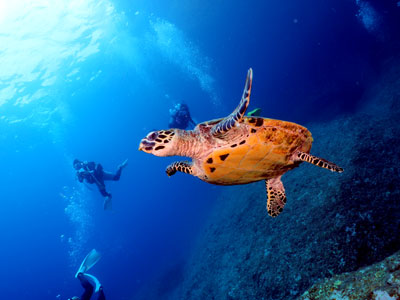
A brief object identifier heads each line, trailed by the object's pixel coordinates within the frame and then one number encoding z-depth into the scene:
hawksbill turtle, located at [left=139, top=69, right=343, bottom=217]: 2.38
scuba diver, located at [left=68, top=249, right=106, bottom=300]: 8.70
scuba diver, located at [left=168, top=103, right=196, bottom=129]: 12.30
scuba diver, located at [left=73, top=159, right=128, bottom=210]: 12.68
